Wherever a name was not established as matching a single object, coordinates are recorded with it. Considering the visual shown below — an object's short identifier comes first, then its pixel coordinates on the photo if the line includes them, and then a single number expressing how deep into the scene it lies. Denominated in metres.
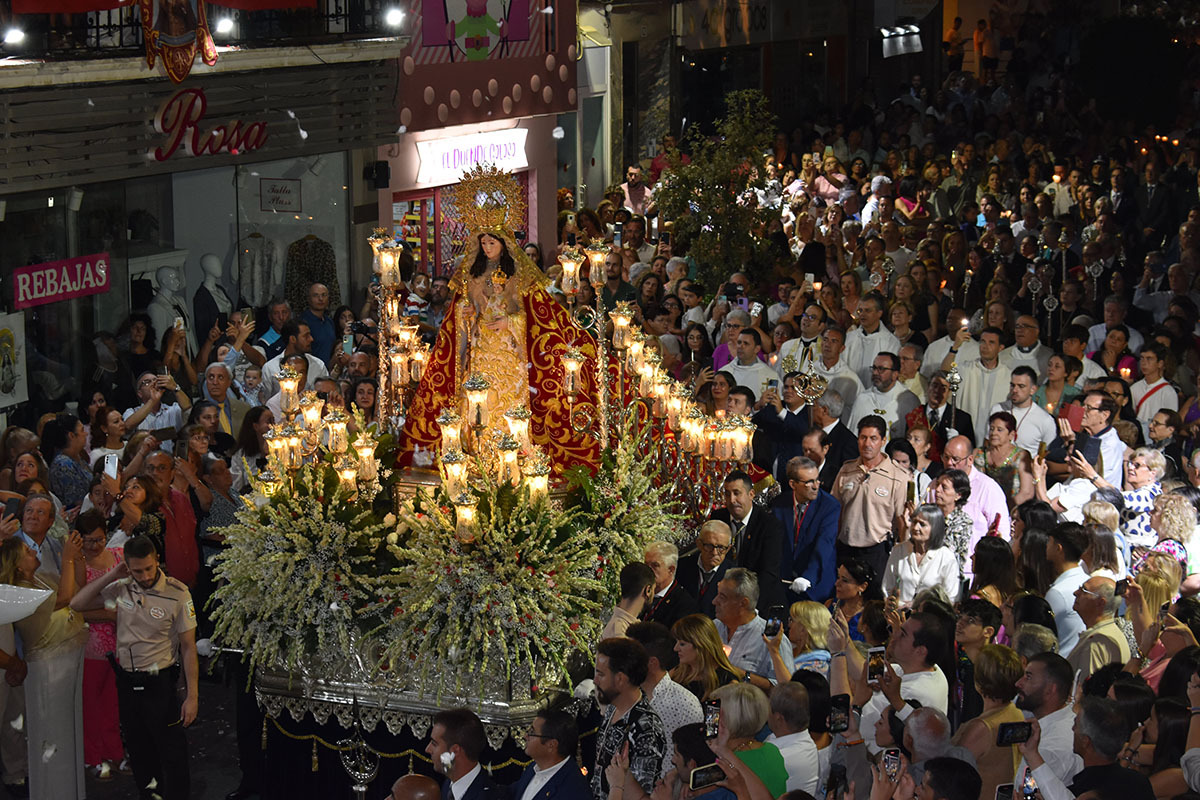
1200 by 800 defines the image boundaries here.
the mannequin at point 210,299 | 15.98
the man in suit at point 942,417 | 12.32
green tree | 17.67
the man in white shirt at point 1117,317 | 13.75
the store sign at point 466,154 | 19.78
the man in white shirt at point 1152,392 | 12.52
